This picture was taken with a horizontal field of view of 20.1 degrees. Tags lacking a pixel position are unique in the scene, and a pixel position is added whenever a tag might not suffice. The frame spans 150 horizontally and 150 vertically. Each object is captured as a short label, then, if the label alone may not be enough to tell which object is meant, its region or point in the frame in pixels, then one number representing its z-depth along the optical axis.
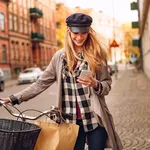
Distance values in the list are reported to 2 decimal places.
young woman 3.34
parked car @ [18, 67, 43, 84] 34.66
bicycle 2.57
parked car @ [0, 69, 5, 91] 25.44
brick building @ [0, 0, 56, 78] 47.34
